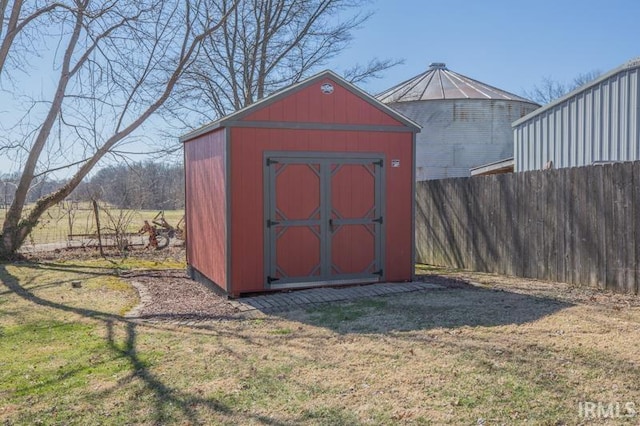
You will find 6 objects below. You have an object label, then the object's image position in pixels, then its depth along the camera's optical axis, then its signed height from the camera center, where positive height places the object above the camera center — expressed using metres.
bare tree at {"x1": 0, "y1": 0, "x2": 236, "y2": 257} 11.48 +2.66
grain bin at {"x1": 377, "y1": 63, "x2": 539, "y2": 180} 15.58 +2.01
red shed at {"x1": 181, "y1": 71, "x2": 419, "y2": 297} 7.17 +0.14
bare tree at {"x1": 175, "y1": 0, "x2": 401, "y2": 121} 17.62 +4.93
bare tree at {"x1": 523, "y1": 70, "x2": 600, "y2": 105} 41.00 +8.73
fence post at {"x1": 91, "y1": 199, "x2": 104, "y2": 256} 12.91 -0.23
